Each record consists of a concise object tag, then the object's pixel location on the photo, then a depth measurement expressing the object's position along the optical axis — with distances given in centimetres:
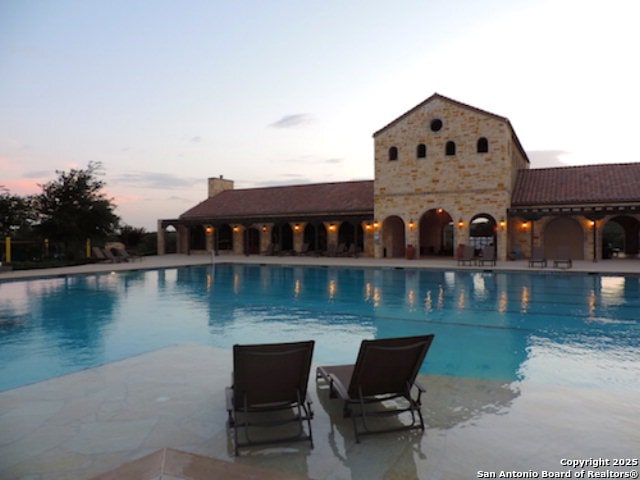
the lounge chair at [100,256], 2270
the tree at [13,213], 2162
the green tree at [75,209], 2367
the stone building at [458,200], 2172
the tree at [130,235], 3135
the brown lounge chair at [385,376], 342
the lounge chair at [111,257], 2283
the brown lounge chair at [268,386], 323
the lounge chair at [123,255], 2342
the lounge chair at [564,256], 1772
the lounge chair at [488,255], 1914
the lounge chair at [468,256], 1965
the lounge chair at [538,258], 1798
